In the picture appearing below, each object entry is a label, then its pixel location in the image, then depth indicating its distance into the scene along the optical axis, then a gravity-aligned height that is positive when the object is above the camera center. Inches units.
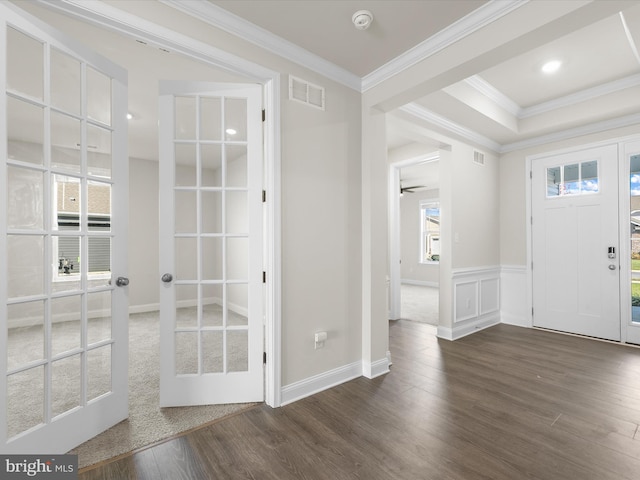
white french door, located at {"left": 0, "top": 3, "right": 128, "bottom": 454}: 59.3 +0.6
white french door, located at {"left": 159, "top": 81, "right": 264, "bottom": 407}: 86.0 -0.9
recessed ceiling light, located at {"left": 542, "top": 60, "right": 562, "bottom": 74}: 115.3 +66.8
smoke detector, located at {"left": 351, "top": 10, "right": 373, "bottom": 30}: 77.8 +57.4
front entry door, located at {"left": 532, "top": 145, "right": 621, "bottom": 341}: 145.7 -2.4
